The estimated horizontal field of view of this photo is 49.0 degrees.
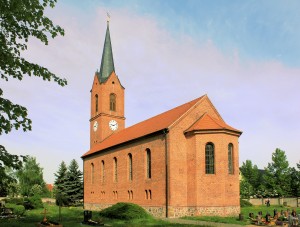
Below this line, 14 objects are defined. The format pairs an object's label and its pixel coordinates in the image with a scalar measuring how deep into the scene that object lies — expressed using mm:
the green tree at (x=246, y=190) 66312
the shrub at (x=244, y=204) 43325
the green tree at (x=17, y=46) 7434
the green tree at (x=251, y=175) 72750
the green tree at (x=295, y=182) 54797
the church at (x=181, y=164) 26297
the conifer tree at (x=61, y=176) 50125
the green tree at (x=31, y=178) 67625
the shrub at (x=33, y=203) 34484
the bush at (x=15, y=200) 45238
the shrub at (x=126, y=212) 23359
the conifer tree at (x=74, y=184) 48344
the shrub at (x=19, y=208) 32856
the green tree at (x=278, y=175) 56219
